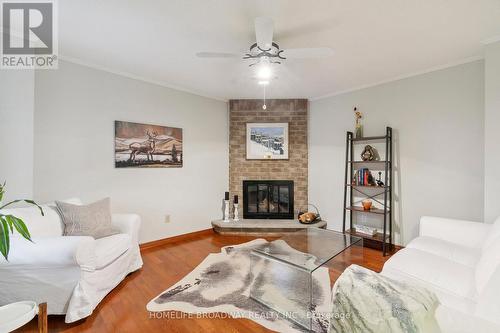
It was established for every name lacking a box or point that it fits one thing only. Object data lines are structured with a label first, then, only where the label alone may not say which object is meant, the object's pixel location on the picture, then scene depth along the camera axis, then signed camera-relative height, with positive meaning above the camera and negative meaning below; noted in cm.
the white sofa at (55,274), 169 -85
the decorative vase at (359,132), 358 +53
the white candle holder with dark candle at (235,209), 409 -81
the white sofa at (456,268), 91 -74
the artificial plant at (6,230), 111 -33
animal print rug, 182 -119
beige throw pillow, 219 -55
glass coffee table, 192 -118
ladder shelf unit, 316 -42
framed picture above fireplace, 425 +44
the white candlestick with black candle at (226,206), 406 -75
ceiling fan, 162 +99
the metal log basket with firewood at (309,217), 381 -89
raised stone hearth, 374 -103
